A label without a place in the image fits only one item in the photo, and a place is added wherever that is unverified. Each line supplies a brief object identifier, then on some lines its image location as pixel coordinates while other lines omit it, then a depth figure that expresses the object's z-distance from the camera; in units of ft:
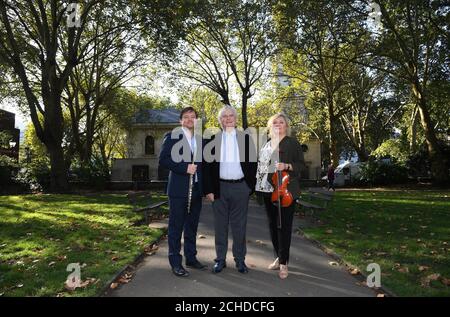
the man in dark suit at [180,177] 19.13
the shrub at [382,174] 97.04
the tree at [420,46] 69.21
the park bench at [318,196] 37.38
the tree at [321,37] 67.00
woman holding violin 18.92
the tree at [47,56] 71.82
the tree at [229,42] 84.58
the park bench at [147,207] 35.93
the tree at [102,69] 85.81
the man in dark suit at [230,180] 19.11
